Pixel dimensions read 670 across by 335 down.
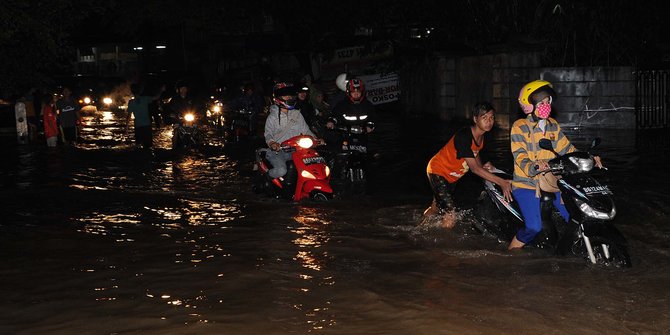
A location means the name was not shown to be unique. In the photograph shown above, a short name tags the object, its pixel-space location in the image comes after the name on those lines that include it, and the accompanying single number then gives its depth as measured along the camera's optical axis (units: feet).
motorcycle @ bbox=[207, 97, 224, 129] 81.43
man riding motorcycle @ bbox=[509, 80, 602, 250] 25.26
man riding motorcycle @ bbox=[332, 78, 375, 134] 43.78
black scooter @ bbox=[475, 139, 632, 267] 24.20
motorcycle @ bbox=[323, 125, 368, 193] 43.65
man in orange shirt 27.94
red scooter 38.99
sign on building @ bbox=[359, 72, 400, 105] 96.17
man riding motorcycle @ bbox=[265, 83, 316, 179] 39.96
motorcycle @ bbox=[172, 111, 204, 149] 64.08
